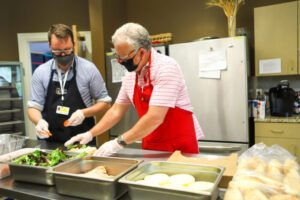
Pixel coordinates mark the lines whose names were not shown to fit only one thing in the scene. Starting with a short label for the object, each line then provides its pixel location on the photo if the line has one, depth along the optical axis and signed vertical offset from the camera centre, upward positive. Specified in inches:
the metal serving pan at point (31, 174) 41.4 -13.6
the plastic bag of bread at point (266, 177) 29.2 -11.8
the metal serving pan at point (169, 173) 30.9 -12.8
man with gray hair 52.6 -3.1
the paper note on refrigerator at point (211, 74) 102.9 +4.2
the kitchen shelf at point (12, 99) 140.6 -4.1
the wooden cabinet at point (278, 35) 104.1 +19.2
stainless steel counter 38.5 -15.5
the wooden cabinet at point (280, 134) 100.0 -20.4
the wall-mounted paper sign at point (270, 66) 108.2 +7.2
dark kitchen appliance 107.3 -7.3
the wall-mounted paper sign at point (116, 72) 124.7 +7.7
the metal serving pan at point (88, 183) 35.3 -13.3
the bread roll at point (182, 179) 35.6 -13.2
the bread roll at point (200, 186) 32.3 -13.2
